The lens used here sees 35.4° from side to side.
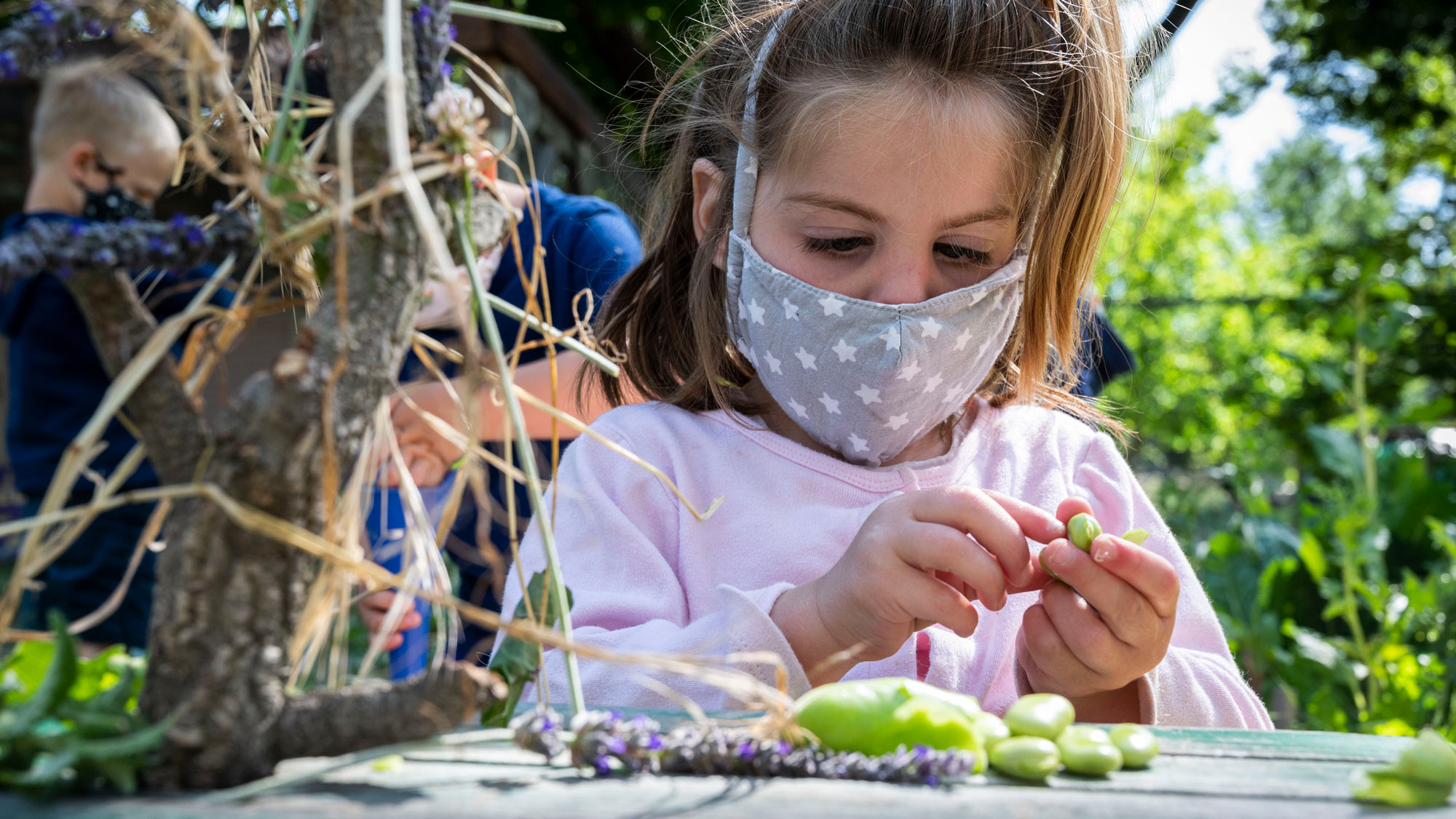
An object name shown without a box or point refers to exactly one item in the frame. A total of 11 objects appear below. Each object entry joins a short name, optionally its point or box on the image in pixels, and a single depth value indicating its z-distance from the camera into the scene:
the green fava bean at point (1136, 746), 0.68
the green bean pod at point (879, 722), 0.64
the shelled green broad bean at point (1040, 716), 0.69
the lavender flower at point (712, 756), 0.60
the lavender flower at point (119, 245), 0.51
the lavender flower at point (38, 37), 0.56
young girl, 0.88
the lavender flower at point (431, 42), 0.63
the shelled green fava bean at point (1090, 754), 0.65
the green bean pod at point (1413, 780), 0.58
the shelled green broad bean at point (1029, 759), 0.63
